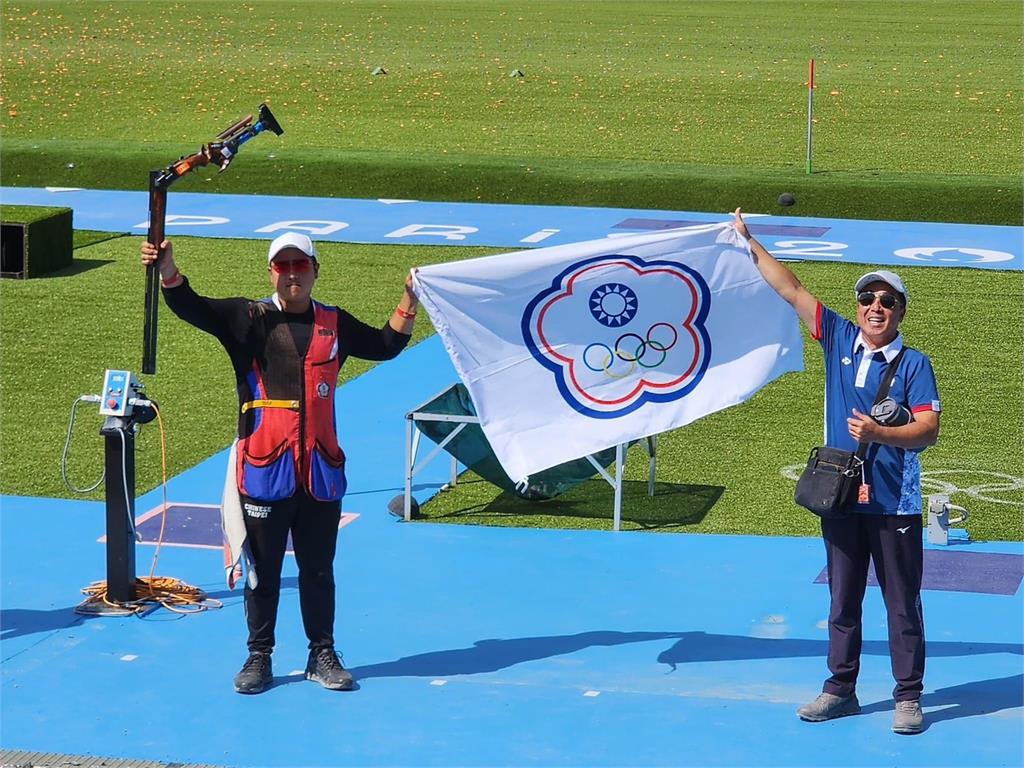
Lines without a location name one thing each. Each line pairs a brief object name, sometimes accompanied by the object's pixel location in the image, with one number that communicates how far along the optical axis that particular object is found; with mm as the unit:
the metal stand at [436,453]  20641
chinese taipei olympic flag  16828
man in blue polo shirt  14422
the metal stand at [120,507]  17266
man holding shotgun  15258
